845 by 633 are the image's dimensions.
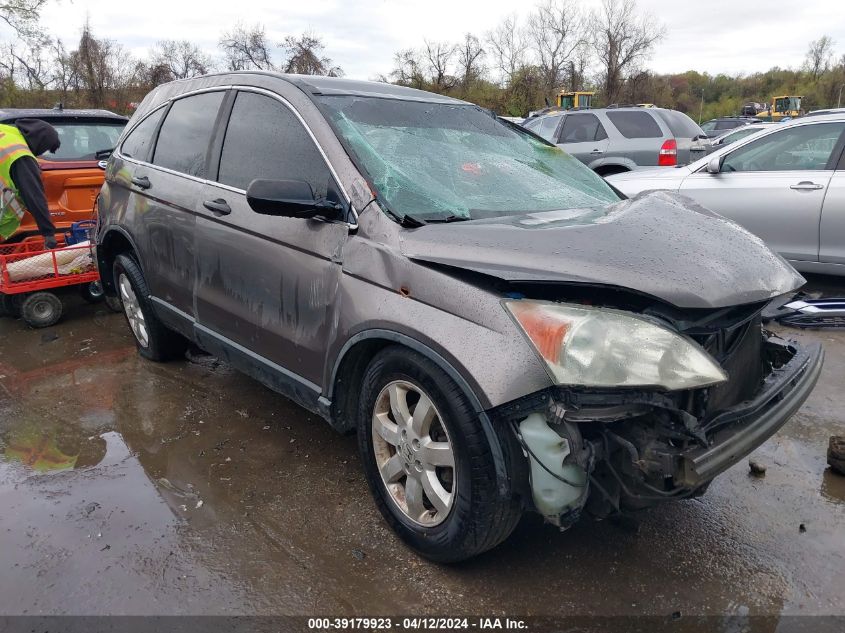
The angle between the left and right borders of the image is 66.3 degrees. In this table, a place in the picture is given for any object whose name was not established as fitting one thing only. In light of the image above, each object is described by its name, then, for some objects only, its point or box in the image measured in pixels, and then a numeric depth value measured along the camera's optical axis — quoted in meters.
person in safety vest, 5.51
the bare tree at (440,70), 43.69
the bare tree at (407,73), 42.44
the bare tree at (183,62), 35.27
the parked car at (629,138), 10.21
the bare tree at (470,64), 44.69
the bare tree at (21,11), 26.98
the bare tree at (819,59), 68.76
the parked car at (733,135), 12.40
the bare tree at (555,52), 46.81
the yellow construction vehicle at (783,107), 36.26
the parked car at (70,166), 6.23
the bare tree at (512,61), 46.44
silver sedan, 5.70
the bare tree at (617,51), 47.22
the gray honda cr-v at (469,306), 2.04
